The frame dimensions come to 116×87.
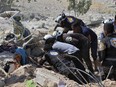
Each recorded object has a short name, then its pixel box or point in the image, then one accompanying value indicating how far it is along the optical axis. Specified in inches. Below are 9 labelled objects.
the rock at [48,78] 353.2
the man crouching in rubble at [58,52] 431.7
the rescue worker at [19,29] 599.6
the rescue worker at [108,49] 394.2
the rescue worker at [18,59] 433.2
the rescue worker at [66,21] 506.3
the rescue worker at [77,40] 443.5
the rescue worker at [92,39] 491.9
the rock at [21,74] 385.7
